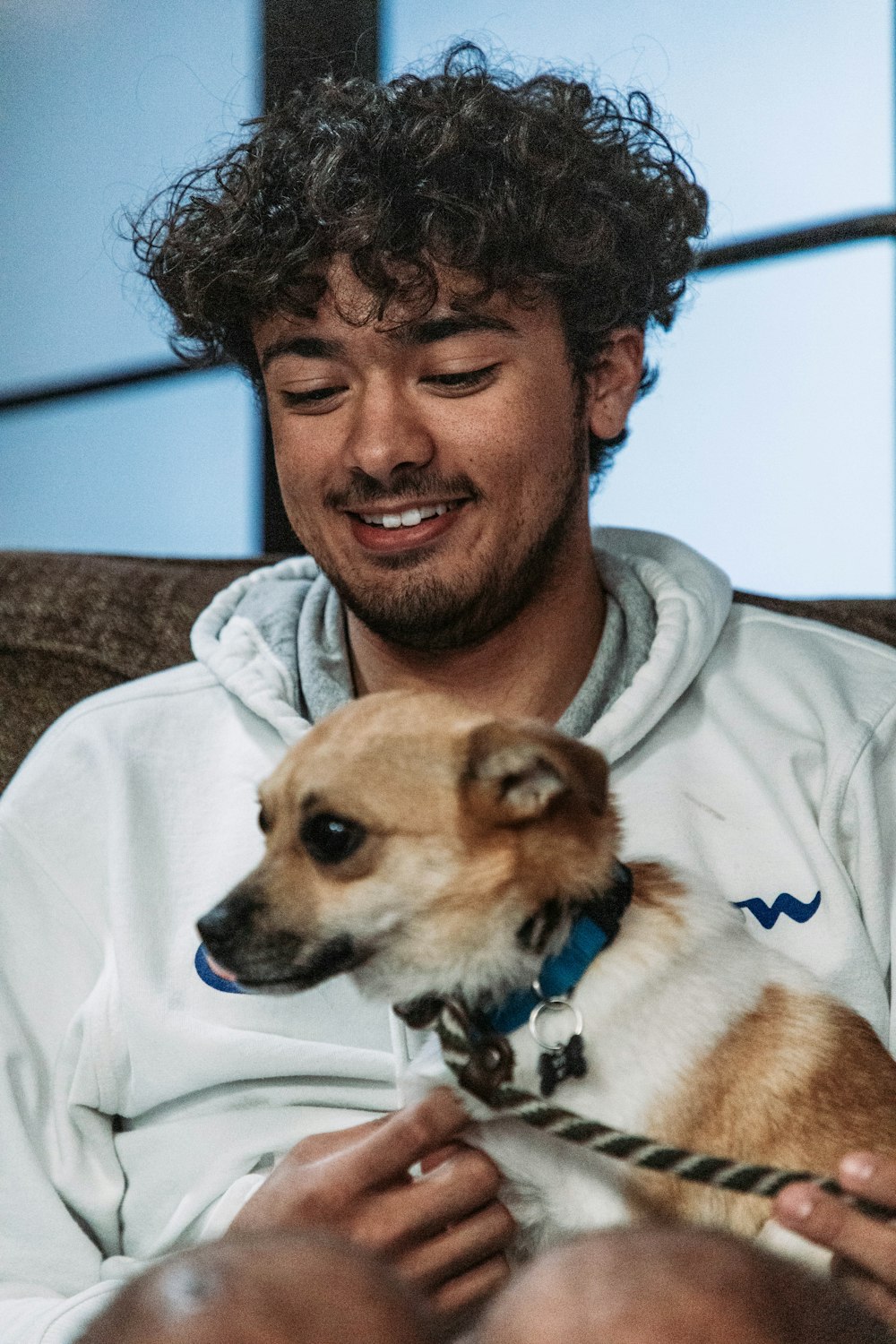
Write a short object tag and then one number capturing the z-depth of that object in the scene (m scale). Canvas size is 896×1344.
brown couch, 1.79
